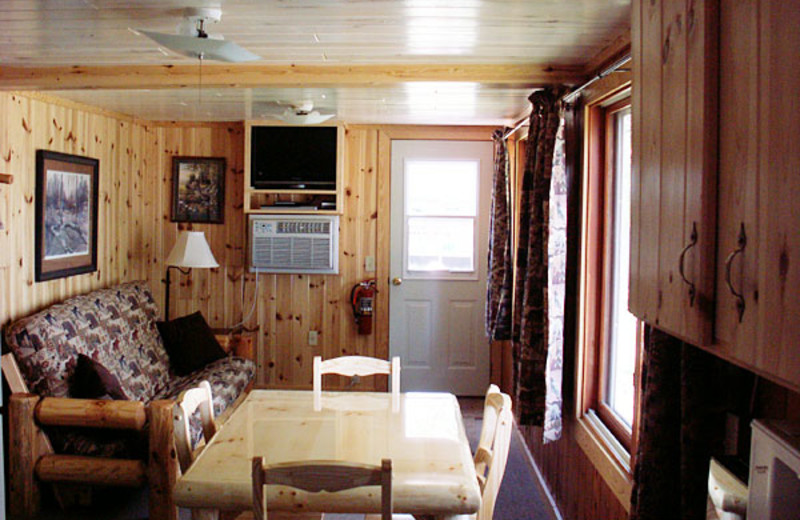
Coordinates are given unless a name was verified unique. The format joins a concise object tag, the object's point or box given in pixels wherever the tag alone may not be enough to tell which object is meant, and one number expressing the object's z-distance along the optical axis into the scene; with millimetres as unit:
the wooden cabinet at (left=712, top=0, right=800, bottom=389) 872
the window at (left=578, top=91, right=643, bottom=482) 2803
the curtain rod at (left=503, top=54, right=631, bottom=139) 2318
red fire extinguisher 5203
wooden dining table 1889
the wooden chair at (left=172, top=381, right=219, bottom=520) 2193
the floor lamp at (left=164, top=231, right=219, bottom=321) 4613
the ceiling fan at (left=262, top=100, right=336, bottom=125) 4039
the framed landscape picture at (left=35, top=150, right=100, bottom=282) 3840
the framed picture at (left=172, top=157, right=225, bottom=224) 5301
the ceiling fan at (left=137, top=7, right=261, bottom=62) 2232
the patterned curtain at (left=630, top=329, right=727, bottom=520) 1549
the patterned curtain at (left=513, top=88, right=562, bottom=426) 3092
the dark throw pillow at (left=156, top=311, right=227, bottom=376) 4547
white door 5320
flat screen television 5051
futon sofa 3264
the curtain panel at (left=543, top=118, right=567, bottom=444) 2963
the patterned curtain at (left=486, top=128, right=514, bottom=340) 4289
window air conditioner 5121
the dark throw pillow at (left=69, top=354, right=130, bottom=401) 3299
